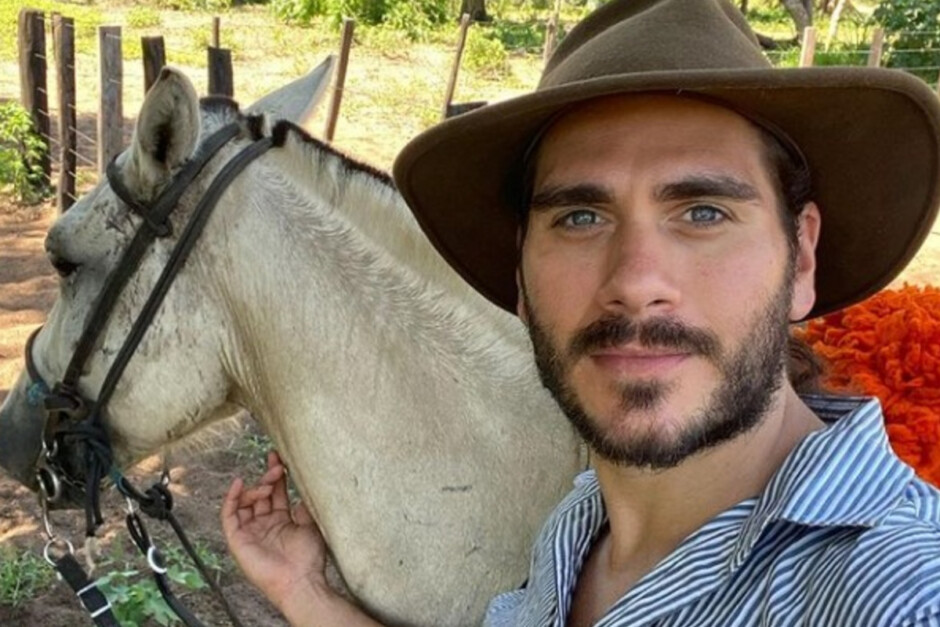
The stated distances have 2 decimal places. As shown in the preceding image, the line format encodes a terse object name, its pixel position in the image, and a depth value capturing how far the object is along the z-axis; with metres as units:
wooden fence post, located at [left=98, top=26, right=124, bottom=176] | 8.12
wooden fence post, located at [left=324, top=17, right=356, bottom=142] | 8.77
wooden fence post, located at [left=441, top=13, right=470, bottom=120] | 11.00
